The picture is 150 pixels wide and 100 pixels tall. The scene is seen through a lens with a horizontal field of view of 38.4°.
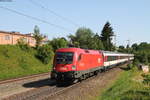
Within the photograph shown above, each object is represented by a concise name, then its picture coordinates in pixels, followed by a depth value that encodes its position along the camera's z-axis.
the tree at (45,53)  33.50
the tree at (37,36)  39.41
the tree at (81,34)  81.94
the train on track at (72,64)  16.91
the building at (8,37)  47.19
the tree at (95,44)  67.03
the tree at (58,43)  40.50
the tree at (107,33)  100.75
